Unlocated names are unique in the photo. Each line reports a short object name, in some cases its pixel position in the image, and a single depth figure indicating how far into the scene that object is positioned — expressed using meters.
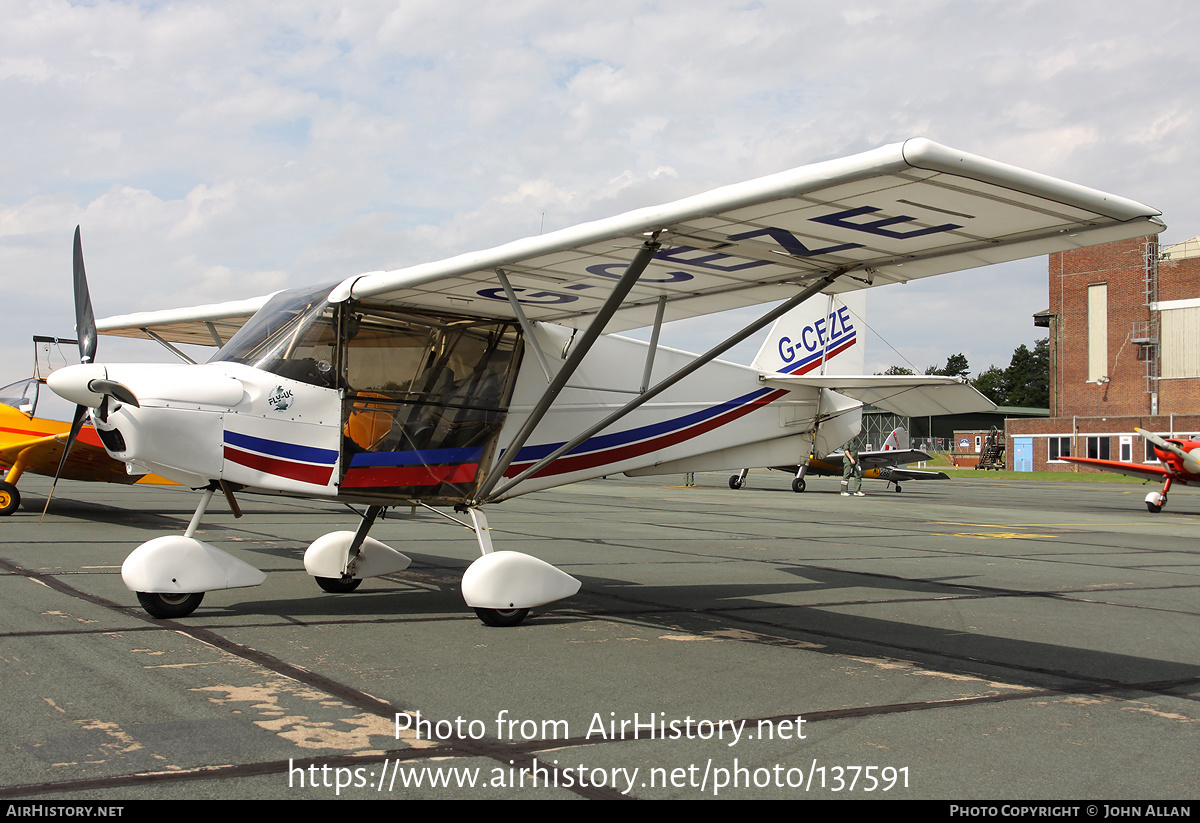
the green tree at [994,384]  126.69
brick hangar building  55.25
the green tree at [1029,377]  123.81
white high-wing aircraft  5.11
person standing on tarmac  30.78
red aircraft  24.31
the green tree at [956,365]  141.00
